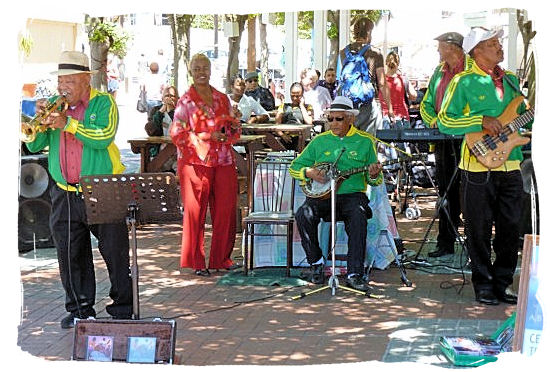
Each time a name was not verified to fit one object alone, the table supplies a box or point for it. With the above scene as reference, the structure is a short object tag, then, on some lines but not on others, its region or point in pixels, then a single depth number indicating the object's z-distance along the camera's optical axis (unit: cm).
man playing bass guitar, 711
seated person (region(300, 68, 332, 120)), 1375
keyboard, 771
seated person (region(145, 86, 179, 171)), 1209
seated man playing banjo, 790
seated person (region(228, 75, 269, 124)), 1337
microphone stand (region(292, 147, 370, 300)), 777
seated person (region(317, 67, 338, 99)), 1395
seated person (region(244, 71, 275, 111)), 1495
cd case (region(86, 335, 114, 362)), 554
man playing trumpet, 660
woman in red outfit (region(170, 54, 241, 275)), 861
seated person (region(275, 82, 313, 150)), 1339
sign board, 479
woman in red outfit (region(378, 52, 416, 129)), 1230
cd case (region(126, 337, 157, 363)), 548
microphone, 782
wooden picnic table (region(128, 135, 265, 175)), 1094
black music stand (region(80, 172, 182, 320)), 604
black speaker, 976
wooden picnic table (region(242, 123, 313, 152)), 1198
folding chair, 880
